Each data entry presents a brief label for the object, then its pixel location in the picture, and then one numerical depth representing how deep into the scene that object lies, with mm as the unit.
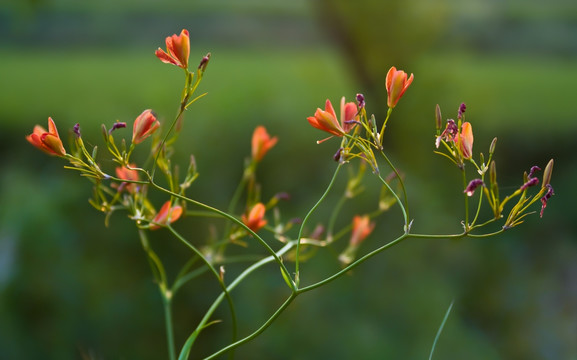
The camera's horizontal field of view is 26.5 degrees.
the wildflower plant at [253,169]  861
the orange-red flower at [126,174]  1040
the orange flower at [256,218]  982
